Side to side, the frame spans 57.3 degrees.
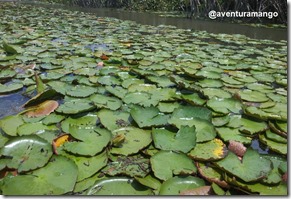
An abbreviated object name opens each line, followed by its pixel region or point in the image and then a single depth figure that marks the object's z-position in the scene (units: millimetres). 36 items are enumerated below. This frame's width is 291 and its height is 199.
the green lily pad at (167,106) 2025
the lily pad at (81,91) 2221
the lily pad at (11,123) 1708
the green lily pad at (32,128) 1700
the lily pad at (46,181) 1246
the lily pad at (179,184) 1244
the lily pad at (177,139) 1567
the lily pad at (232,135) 1671
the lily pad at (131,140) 1549
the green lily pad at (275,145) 1562
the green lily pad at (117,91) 2281
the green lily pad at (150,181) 1237
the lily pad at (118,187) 1252
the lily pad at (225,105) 2024
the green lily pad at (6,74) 2606
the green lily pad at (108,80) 2539
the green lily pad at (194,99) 2094
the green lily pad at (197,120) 1681
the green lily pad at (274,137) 1645
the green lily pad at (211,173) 1282
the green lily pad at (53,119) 1813
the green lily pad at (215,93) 2309
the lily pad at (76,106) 1912
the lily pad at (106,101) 2037
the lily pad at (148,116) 1783
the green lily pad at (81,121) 1776
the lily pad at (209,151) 1476
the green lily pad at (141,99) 2117
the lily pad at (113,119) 1807
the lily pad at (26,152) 1382
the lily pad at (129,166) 1365
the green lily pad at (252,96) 2242
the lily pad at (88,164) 1358
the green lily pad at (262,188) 1251
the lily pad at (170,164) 1356
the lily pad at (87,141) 1508
